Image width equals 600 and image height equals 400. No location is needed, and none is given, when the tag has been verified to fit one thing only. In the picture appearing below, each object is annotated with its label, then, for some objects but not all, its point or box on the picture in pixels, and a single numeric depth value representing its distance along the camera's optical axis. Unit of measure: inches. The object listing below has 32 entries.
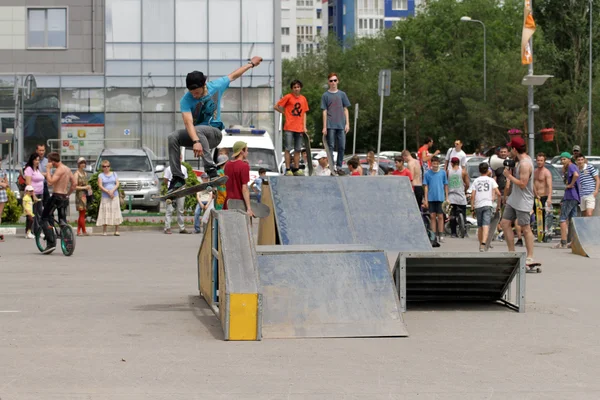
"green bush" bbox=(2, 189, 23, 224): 987.9
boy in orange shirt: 701.9
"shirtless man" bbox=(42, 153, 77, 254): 750.5
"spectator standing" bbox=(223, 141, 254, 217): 640.4
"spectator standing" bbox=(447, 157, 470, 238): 919.7
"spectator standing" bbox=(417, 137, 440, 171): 1028.9
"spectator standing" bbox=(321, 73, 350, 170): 725.3
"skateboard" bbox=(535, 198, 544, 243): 888.9
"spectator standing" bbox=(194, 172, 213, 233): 960.3
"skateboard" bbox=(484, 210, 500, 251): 730.2
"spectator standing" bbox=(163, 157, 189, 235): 992.2
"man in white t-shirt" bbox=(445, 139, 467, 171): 1023.3
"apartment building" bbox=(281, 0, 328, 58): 6486.2
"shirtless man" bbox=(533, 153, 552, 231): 824.9
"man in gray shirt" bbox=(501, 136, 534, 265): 597.0
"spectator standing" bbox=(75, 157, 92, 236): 948.6
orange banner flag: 975.6
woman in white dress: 949.2
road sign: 1023.0
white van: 1111.6
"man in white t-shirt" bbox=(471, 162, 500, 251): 796.6
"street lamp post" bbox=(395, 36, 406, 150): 3166.8
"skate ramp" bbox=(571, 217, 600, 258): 766.4
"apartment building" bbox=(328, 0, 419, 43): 6210.6
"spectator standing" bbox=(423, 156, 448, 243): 885.8
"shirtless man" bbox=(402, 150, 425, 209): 924.6
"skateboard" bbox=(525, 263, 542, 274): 623.6
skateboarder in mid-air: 466.3
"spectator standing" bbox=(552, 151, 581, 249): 839.7
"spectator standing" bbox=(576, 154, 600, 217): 849.5
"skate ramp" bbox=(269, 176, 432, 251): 579.2
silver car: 1192.2
